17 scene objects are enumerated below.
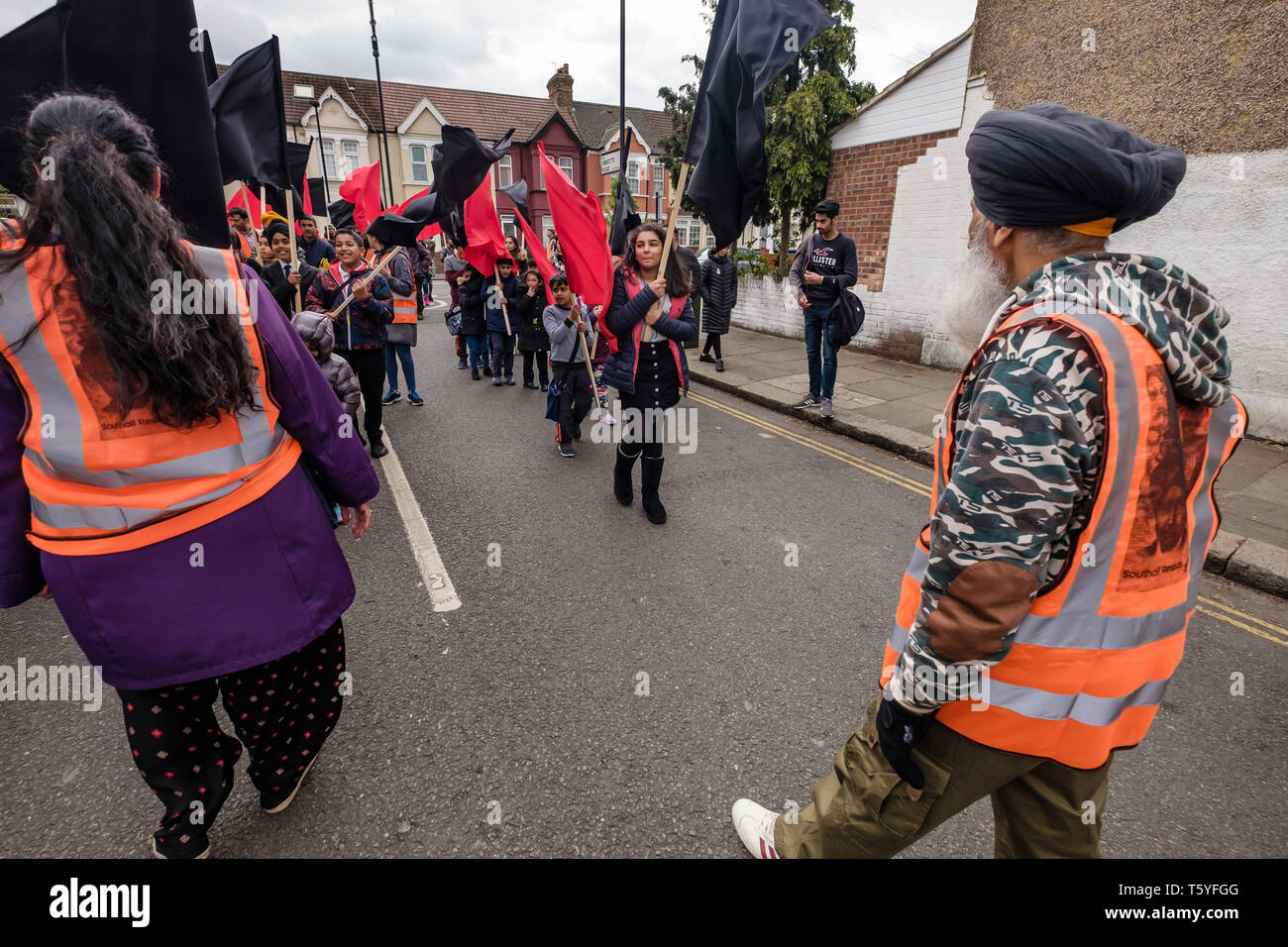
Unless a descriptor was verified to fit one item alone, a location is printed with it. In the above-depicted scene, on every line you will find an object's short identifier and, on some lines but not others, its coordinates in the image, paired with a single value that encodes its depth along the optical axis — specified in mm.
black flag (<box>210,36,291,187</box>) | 3793
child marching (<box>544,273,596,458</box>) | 5781
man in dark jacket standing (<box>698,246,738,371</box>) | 9133
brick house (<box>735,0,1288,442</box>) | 5766
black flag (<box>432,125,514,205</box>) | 5211
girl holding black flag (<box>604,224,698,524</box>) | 3992
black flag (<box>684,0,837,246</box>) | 3164
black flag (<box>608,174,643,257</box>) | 5765
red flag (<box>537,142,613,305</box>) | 4766
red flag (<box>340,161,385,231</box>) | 7742
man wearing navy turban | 1043
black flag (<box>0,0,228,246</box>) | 1823
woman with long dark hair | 1310
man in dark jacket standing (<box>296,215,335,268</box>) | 8078
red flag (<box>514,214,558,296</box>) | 5781
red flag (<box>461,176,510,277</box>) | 7043
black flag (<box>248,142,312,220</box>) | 7523
